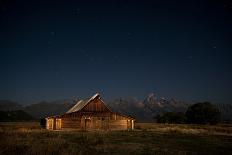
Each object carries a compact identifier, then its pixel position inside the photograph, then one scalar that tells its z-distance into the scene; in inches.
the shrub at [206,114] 2231.9
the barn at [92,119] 1332.5
